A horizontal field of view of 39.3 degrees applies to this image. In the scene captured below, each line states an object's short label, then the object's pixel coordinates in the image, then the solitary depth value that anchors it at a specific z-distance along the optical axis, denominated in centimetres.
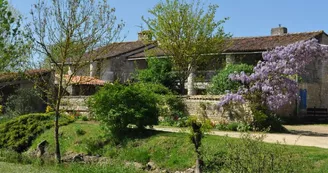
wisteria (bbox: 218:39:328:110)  2282
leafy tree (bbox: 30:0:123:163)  1770
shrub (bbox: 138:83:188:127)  2667
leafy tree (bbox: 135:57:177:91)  3331
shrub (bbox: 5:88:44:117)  3098
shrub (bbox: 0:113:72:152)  2252
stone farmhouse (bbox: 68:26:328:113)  3192
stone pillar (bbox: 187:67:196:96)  3519
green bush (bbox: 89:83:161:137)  1939
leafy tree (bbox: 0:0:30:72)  1208
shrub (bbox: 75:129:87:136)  2140
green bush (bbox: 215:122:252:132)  2276
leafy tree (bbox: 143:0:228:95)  3077
